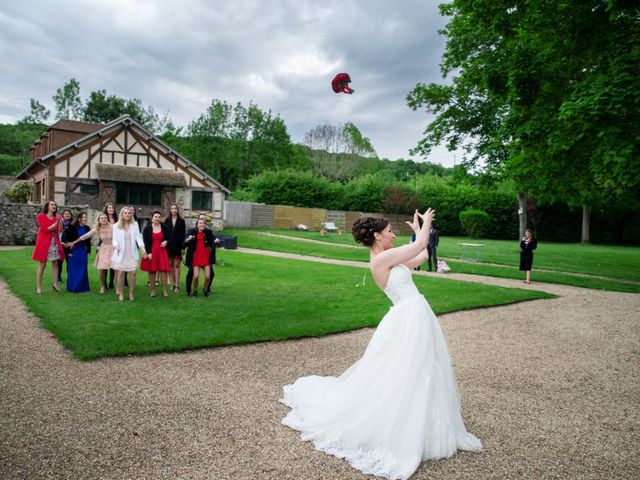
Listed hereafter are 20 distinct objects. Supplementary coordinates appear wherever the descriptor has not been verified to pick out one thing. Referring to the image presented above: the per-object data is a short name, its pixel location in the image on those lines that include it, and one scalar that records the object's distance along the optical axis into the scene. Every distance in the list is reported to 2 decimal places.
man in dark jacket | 16.47
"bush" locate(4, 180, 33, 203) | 28.47
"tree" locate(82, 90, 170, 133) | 51.97
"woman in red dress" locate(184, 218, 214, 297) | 9.93
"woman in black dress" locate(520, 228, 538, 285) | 14.08
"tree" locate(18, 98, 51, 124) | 55.59
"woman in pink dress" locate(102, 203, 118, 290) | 10.29
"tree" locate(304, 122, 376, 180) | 65.06
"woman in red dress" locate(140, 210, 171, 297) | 9.77
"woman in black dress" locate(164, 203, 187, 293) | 10.01
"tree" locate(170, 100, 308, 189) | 52.94
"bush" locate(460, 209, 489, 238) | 39.56
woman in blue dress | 10.12
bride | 3.60
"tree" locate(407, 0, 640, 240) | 9.09
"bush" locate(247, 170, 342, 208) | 40.88
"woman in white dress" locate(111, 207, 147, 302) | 9.19
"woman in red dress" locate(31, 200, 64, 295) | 9.93
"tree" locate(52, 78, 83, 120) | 53.16
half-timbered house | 26.69
